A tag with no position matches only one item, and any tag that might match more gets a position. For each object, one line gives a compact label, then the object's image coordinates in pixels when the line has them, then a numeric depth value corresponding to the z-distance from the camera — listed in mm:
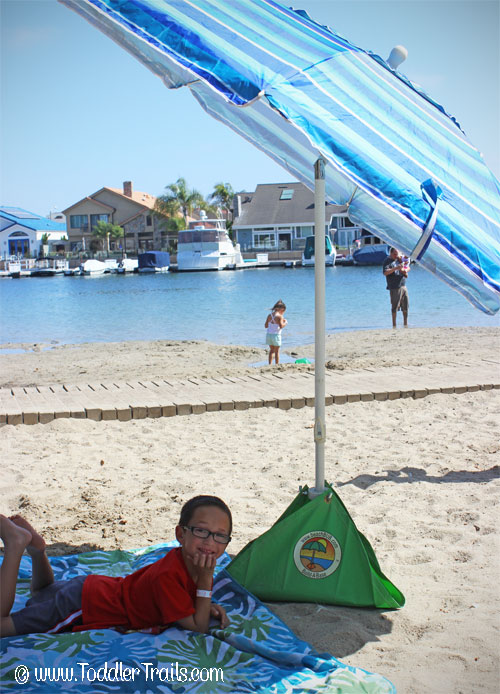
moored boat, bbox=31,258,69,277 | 70812
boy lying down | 2959
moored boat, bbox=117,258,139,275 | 69188
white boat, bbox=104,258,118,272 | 69750
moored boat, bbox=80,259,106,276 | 67375
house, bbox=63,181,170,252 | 78375
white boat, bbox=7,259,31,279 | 70812
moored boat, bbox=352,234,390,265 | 64000
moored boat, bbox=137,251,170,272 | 65812
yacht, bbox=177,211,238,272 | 63031
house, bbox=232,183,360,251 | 71938
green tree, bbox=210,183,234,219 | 83750
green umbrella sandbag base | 3504
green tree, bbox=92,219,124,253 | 77188
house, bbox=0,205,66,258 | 85375
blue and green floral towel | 2676
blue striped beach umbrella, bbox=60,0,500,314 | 2727
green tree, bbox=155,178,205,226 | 77750
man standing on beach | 15508
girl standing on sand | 11266
